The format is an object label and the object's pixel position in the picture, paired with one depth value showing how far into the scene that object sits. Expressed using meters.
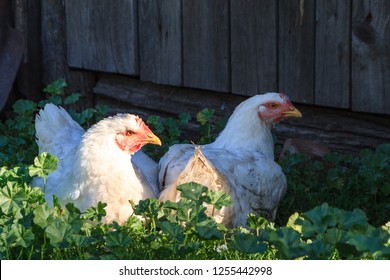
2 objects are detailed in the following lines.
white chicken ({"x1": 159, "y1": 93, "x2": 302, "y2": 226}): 8.39
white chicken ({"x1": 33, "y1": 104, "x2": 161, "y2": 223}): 8.36
